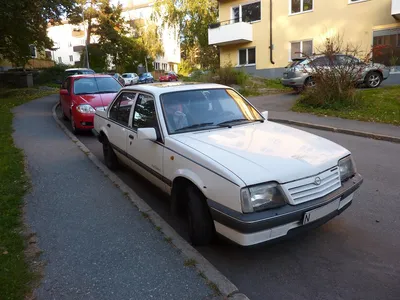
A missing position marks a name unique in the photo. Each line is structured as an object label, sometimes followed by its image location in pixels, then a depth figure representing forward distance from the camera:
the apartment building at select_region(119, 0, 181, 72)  61.84
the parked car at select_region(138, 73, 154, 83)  37.75
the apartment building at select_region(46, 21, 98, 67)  70.56
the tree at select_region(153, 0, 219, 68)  35.09
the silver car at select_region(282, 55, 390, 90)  14.91
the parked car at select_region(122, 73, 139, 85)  35.20
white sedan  2.88
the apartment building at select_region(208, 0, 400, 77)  18.91
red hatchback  9.16
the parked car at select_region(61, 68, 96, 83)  25.40
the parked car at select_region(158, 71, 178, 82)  37.82
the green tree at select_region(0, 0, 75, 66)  16.80
